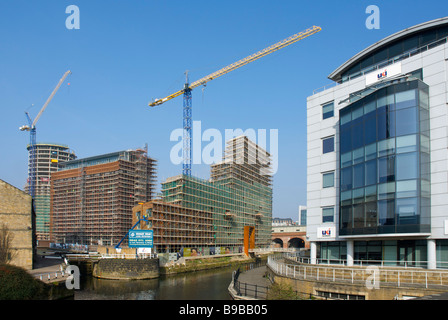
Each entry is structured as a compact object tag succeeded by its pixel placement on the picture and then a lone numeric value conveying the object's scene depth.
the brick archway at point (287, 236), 131.35
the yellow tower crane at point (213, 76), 111.77
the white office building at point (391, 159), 30.42
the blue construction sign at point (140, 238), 63.38
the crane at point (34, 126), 171.25
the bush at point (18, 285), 26.98
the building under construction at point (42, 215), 174.88
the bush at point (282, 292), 25.42
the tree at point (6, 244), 43.66
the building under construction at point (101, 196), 130.75
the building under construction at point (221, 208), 84.25
